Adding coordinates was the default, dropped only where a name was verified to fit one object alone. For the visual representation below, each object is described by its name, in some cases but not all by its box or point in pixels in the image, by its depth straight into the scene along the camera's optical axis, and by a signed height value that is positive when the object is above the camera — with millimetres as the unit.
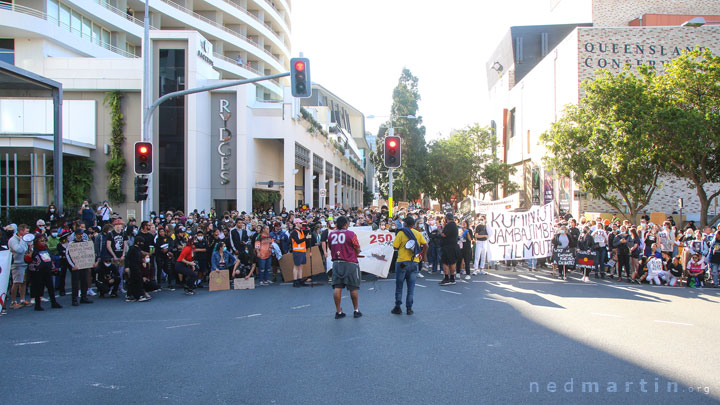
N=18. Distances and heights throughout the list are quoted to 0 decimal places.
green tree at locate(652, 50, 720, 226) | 20969 +3351
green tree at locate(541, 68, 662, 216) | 22000 +2872
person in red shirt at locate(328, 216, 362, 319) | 9492 -1012
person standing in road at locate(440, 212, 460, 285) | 13695 -1190
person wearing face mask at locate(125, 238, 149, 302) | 11859 -1534
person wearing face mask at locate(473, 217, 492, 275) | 16375 -1228
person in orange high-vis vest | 14039 -1292
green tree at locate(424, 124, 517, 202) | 50656 +3971
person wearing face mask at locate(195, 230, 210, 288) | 14055 -1295
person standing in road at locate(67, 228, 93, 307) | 11301 -1522
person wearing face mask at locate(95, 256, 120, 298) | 12359 -1633
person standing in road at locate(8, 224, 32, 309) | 10789 -1145
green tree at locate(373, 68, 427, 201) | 52938 +6854
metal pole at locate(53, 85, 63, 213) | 16750 +2004
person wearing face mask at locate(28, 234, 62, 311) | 10648 -1281
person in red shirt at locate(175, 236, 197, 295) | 12898 -1500
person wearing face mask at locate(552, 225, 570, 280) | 15305 -1054
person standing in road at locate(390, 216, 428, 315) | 9773 -1044
